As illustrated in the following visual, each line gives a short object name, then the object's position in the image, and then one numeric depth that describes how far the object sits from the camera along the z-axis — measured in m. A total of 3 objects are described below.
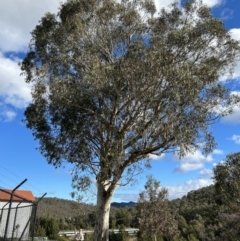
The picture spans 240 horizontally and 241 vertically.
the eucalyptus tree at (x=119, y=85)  8.75
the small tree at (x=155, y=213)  17.86
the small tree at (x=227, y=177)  18.72
